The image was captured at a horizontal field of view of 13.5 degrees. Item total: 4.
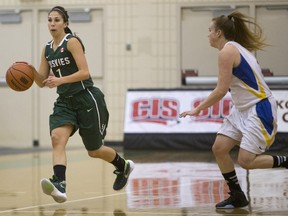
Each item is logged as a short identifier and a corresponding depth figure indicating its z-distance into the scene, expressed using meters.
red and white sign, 24.07
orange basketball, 11.81
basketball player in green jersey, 11.40
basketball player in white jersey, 10.97
